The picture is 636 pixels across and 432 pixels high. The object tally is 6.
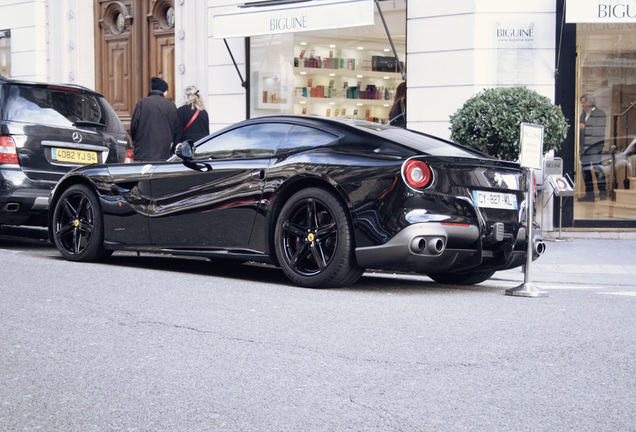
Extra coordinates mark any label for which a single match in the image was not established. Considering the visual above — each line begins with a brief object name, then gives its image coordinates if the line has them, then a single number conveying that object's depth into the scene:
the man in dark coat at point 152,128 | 11.57
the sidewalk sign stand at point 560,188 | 11.73
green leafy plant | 10.90
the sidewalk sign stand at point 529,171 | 6.63
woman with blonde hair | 12.04
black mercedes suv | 9.52
